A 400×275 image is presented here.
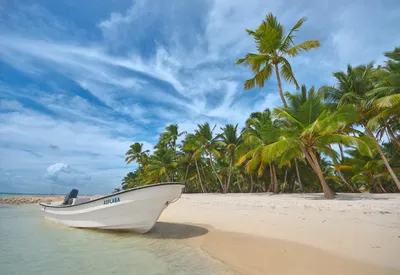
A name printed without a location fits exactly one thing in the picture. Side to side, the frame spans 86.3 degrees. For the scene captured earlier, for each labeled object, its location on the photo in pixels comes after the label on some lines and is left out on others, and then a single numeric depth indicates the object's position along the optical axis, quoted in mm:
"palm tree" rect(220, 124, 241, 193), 24406
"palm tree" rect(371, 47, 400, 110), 10984
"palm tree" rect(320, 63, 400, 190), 13719
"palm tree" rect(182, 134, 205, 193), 26109
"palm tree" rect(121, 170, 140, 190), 50188
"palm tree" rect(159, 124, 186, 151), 35125
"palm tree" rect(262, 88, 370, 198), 10250
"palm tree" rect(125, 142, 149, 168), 44531
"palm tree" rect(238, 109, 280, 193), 17866
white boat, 5645
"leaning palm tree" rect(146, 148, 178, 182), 29500
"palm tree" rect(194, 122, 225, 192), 25483
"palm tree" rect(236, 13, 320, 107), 13117
